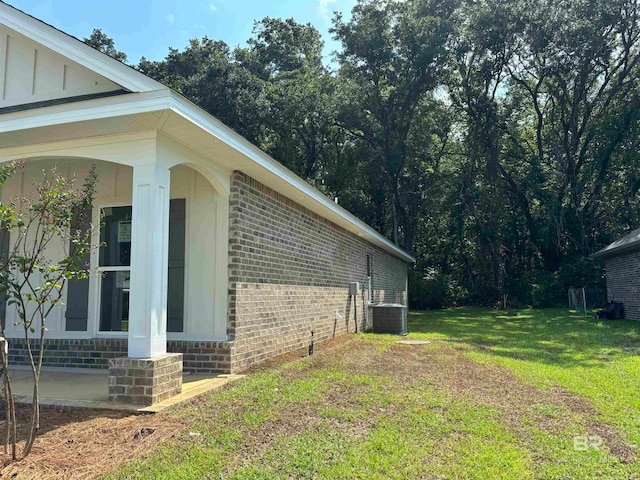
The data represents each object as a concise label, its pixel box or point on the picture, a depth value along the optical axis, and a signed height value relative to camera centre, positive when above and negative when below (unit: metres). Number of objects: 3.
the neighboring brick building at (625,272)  16.11 +0.70
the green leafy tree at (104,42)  28.22 +15.89
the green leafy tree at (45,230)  3.36 +0.56
